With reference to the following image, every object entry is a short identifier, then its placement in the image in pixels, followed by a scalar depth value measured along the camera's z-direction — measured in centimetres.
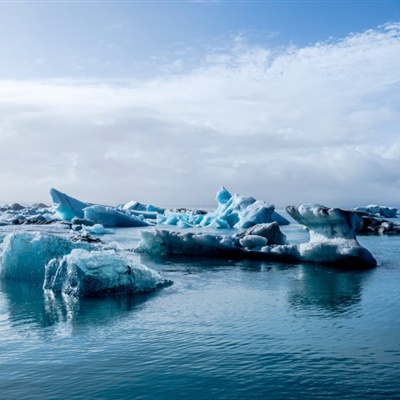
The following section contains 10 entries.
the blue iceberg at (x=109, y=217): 3775
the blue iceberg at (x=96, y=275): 1114
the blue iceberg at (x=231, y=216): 3456
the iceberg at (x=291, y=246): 1614
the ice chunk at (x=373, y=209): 5288
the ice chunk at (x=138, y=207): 5675
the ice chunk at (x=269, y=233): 1986
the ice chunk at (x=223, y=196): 4269
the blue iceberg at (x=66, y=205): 3953
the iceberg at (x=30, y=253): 1293
